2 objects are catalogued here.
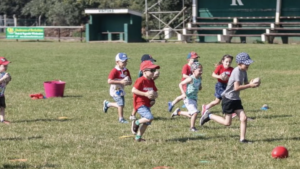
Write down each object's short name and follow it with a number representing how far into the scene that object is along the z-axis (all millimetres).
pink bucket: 16078
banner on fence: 51625
